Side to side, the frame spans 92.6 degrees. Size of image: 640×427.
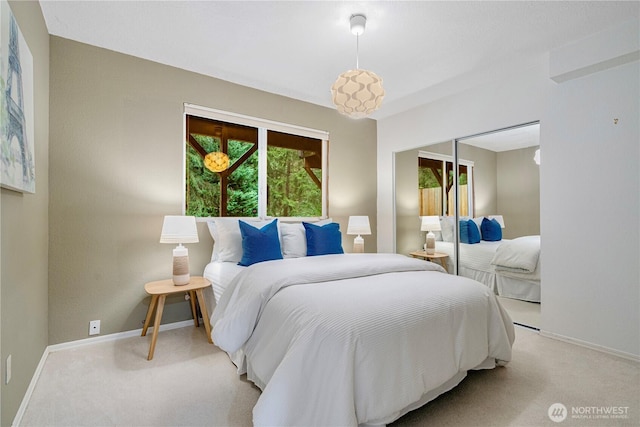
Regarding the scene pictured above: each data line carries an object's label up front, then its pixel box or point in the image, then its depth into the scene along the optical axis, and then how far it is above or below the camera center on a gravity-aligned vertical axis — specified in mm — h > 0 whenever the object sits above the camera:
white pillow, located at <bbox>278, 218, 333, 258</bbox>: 3152 -283
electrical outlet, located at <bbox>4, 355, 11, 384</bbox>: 1418 -738
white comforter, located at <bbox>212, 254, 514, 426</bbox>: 1321 -627
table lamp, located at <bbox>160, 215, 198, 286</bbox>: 2570 -197
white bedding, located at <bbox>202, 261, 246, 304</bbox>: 2558 -528
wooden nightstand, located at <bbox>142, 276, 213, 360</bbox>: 2352 -621
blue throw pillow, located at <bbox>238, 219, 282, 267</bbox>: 2777 -286
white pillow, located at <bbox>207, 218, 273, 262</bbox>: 2947 -254
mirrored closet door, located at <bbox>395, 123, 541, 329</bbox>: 2959 +71
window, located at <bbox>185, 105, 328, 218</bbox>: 3221 +543
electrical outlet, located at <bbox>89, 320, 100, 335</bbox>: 2572 -955
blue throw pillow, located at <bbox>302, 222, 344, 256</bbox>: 3145 -272
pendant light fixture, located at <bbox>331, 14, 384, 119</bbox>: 2121 +873
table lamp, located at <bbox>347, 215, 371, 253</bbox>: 3889 -186
